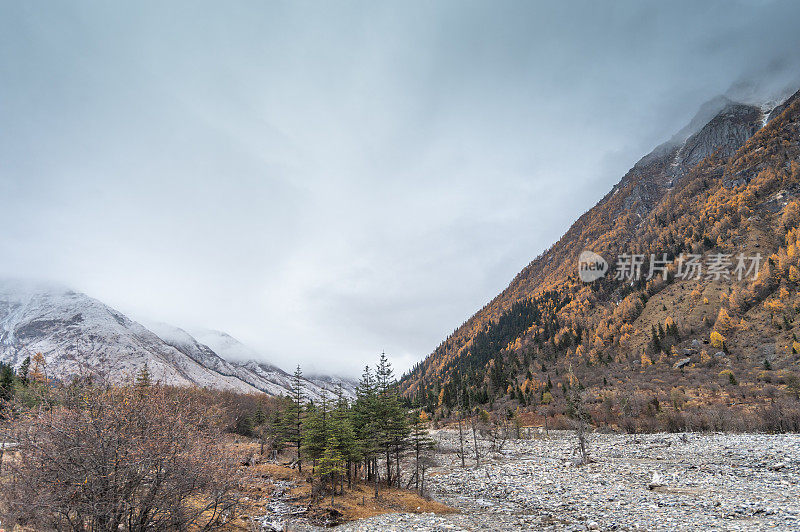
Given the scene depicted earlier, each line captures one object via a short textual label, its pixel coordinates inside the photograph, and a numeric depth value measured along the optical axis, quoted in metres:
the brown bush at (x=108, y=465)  10.46
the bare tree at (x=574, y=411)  57.54
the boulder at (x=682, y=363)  76.69
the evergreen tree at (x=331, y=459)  26.12
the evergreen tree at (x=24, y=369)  76.69
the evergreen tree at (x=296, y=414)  44.87
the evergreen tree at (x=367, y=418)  33.38
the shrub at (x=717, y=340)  77.31
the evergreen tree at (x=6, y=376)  62.17
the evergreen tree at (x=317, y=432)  32.41
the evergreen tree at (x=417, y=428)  31.62
